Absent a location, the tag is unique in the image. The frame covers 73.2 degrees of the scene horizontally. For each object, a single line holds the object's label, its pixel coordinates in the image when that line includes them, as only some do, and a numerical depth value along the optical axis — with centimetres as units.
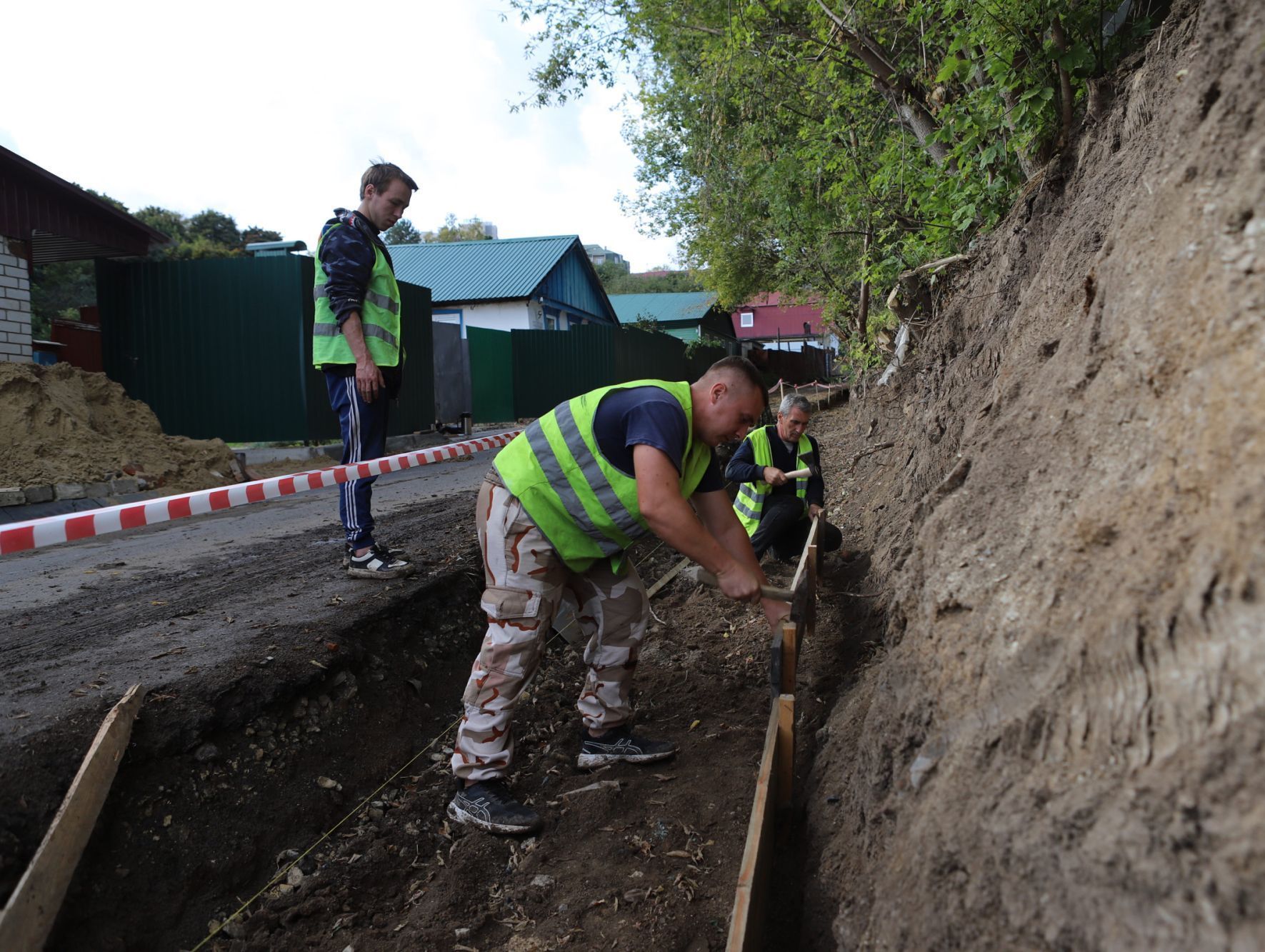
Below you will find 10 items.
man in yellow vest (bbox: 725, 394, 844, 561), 534
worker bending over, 261
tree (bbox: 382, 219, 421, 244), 6444
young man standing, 414
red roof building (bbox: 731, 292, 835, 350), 5266
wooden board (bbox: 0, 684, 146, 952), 205
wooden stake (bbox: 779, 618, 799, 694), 278
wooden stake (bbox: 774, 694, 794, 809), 256
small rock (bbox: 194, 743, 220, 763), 283
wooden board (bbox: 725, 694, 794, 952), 187
